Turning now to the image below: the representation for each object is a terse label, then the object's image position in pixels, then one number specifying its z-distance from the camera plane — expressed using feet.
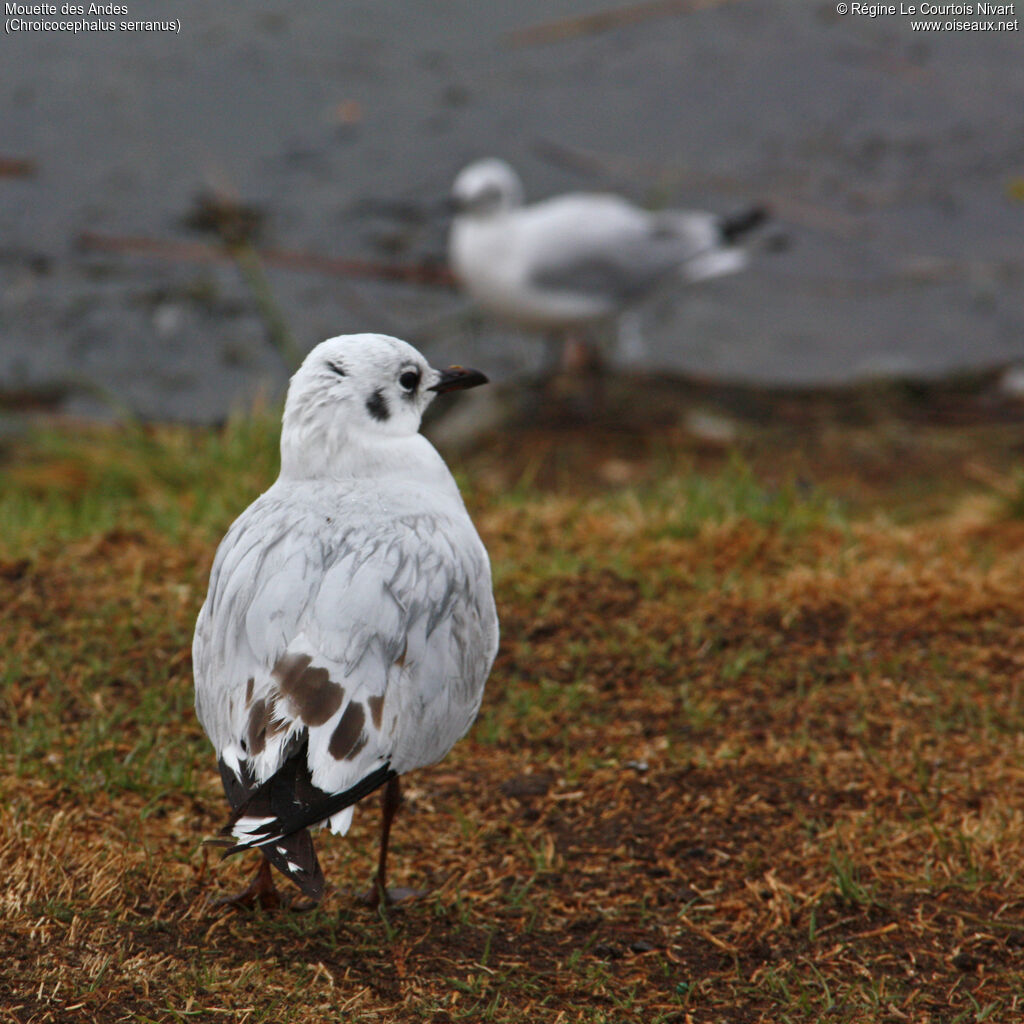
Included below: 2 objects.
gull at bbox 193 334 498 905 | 16.16
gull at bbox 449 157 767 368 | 50.55
